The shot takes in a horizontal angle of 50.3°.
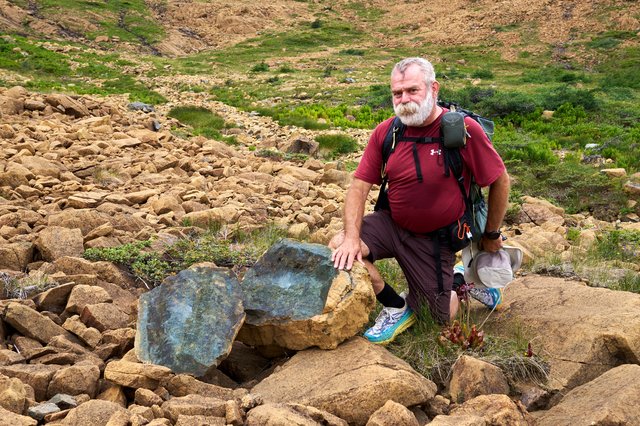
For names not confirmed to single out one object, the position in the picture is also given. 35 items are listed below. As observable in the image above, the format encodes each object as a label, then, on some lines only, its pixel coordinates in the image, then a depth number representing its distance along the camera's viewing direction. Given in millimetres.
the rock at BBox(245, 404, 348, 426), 2781
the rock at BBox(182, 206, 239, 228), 6453
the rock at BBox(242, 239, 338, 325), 3656
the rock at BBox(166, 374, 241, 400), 3182
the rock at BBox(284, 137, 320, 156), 12422
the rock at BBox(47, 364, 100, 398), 3115
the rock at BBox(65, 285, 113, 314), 4066
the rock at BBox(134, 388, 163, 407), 3016
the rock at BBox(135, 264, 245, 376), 3381
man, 3941
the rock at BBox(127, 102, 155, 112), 14845
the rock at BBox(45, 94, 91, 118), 11815
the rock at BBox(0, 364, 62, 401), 3105
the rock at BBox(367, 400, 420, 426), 2877
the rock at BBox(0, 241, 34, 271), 4844
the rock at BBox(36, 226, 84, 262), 5023
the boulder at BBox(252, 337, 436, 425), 3096
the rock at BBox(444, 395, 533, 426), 2945
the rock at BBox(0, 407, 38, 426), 2631
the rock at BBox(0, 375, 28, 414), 2822
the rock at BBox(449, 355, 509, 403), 3350
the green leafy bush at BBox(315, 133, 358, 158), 13000
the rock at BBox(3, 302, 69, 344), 3717
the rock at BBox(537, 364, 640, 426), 2875
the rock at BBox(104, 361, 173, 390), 3160
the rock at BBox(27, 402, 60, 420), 2822
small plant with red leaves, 3734
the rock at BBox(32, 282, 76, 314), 4137
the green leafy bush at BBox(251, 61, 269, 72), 30291
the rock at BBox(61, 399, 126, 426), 2765
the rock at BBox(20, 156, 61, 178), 7543
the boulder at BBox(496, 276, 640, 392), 3695
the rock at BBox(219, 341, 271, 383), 3803
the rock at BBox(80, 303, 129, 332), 3938
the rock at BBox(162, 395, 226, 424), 2844
